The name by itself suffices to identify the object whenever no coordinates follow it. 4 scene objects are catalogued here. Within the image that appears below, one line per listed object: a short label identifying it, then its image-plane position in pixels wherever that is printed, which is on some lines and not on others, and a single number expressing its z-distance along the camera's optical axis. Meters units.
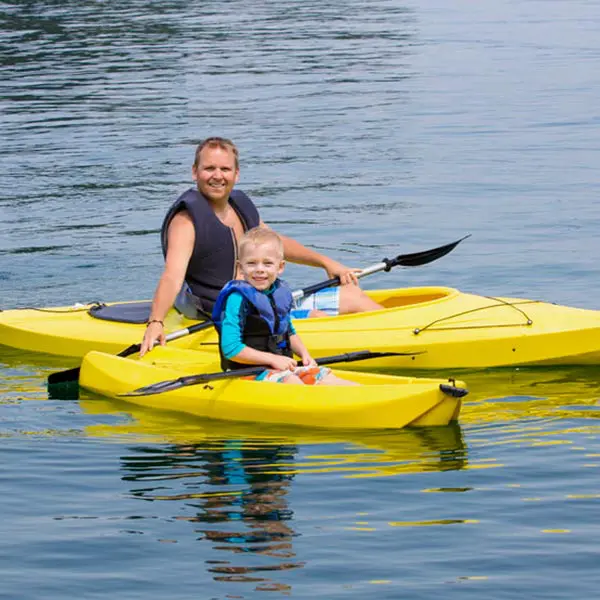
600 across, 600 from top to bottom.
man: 16.09
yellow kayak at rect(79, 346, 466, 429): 13.99
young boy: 14.20
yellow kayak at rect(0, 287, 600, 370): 16.87
